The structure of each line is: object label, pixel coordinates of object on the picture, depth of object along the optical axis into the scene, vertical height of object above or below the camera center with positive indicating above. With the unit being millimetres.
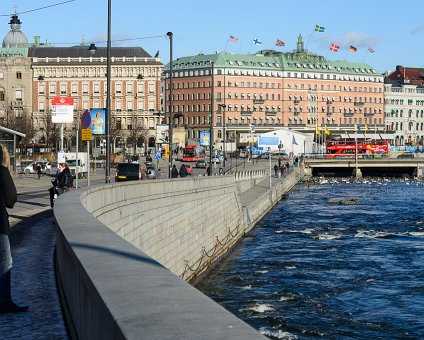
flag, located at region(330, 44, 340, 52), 189750 +16507
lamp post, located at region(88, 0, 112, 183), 35375 +809
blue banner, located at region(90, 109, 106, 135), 56250 +1034
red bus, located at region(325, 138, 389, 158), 164875 -1123
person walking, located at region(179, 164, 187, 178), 66812 -2017
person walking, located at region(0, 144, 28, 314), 11289 -1031
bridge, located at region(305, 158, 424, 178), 143875 -3401
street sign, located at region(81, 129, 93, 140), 35438 +185
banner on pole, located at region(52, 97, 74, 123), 57812 +1484
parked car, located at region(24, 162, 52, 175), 92488 -2553
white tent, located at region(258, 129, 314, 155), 166875 -87
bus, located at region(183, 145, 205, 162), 144662 -1837
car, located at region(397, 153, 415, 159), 161612 -2274
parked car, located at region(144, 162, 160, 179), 69125 -2133
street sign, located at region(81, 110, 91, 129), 36600 +674
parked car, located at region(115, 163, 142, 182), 57156 -1739
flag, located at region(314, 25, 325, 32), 181550 +19145
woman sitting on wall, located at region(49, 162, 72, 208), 31500 -1261
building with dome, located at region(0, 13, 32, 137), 164875 +8924
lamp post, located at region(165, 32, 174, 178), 51031 +1015
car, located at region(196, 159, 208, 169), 121812 -2758
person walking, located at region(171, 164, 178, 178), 62941 -1959
